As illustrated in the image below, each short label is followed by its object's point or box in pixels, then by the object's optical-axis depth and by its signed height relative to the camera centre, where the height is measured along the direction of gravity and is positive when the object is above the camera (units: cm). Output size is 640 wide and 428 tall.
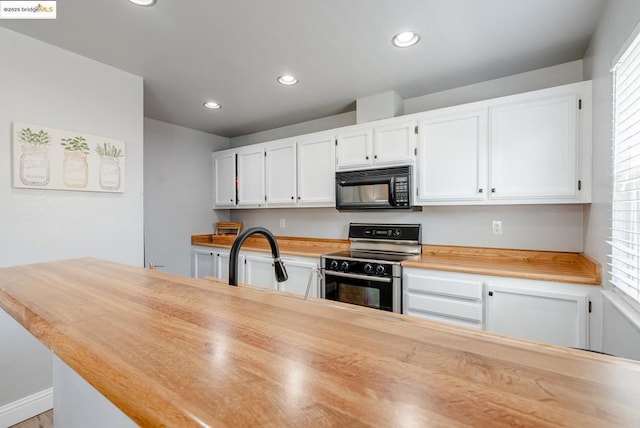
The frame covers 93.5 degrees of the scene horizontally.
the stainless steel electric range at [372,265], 254 -49
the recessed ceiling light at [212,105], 321 +115
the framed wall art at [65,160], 200 +37
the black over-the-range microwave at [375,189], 279 +21
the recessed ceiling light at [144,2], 170 +118
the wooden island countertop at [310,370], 33 -22
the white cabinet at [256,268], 316 -68
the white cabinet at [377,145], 281 +65
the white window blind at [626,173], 131 +18
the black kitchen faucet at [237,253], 99 -16
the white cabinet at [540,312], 191 -68
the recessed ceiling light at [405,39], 202 +118
